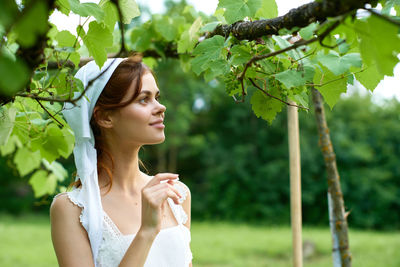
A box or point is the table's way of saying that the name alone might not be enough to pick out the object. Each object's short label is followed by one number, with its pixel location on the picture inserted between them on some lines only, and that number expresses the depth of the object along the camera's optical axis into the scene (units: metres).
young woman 1.47
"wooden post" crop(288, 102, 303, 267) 1.85
